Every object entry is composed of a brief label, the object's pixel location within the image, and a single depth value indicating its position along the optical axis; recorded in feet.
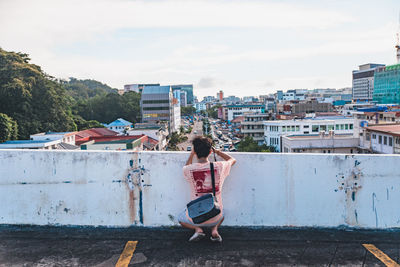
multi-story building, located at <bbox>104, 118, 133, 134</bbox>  238.89
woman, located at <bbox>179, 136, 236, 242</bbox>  11.89
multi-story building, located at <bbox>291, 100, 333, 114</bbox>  272.31
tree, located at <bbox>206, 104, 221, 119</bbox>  570.87
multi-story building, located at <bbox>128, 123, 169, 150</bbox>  149.27
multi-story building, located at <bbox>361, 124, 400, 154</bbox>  87.43
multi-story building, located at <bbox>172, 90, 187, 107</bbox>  593.83
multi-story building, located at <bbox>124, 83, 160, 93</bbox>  619.05
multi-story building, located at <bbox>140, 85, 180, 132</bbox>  270.67
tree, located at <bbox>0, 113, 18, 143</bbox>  127.65
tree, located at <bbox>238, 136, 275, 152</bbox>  153.07
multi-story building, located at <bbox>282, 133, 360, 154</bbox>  101.35
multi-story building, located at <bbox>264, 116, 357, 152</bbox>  146.82
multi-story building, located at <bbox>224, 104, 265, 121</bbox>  400.47
